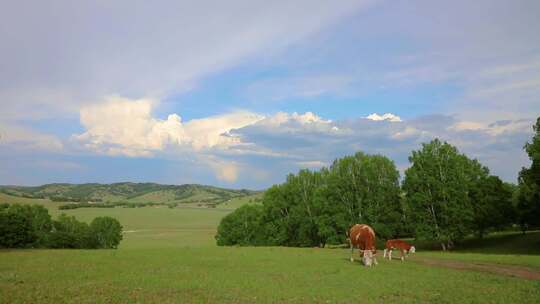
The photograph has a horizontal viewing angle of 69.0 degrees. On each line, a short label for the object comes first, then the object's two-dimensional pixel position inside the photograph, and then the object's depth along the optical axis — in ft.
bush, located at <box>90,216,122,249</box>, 305.94
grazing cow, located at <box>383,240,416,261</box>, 104.61
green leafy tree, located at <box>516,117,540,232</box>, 133.49
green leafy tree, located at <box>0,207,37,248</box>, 176.86
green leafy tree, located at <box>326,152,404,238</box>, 181.06
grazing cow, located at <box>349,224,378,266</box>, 90.94
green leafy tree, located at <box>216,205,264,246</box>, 272.10
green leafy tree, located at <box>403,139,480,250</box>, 160.45
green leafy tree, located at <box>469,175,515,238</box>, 166.96
